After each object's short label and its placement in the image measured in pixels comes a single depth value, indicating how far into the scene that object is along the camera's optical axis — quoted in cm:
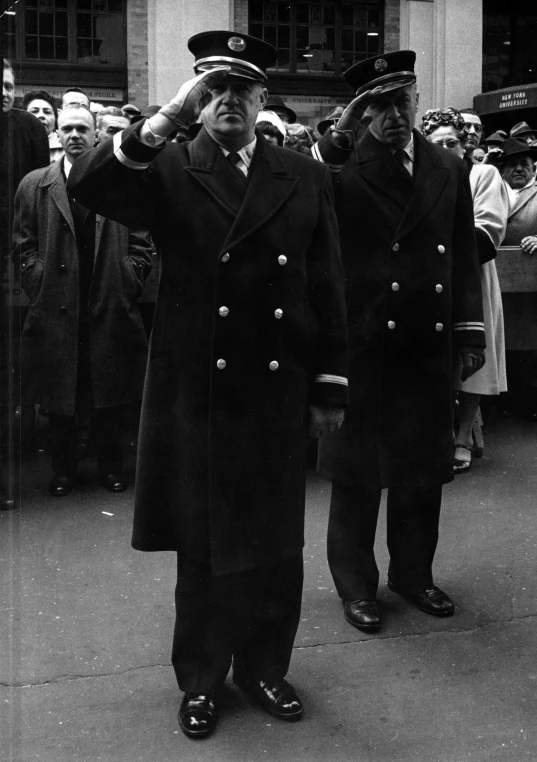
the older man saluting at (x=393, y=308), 385
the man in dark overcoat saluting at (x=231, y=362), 302
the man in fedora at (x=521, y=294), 672
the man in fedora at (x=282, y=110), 719
